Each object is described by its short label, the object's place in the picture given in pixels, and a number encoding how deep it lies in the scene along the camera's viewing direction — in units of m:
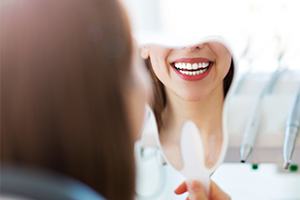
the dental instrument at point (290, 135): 1.03
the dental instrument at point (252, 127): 1.04
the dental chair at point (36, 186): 0.63
